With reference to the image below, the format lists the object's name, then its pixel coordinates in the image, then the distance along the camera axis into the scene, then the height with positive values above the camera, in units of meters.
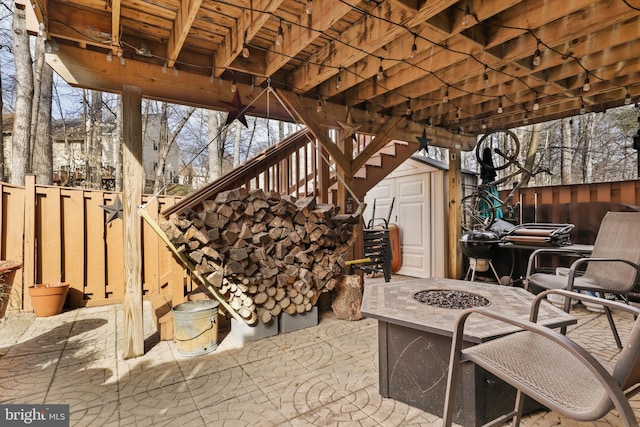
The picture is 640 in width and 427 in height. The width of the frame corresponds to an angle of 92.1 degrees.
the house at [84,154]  9.28 +2.87
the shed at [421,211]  5.15 +0.02
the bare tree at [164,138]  9.12 +2.39
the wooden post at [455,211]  4.94 +0.01
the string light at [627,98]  3.43 +1.25
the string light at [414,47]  2.31 +1.25
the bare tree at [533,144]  7.69 +1.69
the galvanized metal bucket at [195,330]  2.53 -0.96
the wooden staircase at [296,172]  3.22 +0.53
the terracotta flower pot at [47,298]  3.37 -0.89
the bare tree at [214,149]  8.45 +1.88
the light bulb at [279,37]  2.15 +1.25
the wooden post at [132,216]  2.51 +0.00
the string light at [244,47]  2.17 +1.21
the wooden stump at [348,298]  3.37 -0.94
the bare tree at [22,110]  5.11 +1.80
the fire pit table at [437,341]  1.52 -0.73
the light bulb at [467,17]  2.03 +1.28
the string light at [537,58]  2.42 +1.20
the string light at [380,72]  2.62 +1.20
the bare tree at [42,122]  5.32 +1.70
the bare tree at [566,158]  9.12 +1.57
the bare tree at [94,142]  8.28 +2.13
